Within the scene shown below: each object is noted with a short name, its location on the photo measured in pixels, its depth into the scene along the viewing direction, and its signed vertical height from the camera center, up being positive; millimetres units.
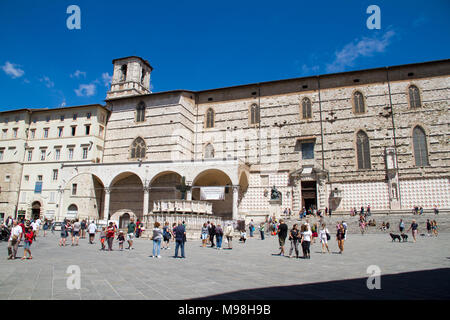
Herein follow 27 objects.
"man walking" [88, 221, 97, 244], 17617 -770
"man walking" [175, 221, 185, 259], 11648 -646
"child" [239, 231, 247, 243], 19344 -1025
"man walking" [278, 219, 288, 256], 12742 -585
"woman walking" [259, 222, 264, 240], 21477 -770
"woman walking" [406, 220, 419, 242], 17156 -392
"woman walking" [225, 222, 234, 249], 15609 -697
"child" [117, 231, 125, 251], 13781 -835
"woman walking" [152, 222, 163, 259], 11773 -771
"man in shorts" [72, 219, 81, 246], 16484 -631
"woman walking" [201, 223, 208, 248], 16808 -769
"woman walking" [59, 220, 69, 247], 16123 -930
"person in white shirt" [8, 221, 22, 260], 10578 -789
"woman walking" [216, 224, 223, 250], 15664 -799
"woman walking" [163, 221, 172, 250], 14814 -743
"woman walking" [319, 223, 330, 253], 13500 -638
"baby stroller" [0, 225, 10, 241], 17623 -885
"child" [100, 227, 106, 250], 14078 -763
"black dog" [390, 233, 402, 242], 17095 -763
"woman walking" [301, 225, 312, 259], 11727 -804
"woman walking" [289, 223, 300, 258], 12391 -564
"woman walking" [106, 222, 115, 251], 13805 -761
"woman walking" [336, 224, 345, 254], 12922 -622
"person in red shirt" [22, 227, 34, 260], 10649 -739
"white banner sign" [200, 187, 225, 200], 28828 +2265
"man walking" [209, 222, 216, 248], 16434 -642
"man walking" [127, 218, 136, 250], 14680 -652
